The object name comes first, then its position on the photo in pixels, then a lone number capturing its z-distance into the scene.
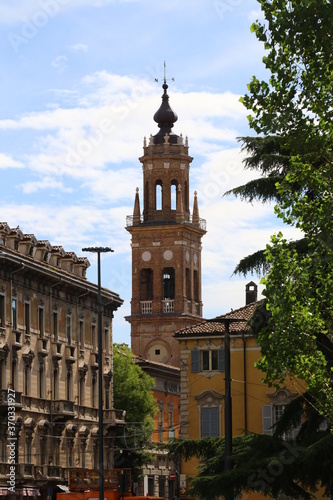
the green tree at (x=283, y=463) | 34.03
